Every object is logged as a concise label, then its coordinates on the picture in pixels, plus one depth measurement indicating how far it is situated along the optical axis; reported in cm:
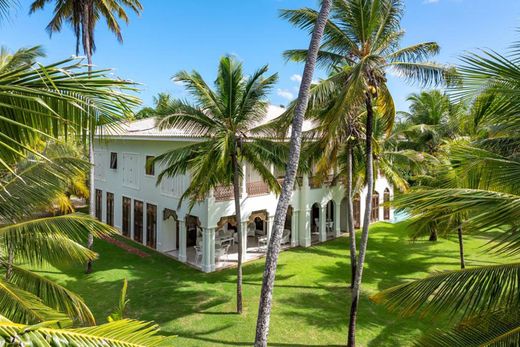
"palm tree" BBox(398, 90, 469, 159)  2384
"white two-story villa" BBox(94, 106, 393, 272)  1722
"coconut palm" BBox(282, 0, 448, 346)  1007
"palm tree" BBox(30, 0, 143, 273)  1616
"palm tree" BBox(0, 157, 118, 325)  666
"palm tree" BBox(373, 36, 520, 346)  412
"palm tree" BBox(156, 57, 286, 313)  1245
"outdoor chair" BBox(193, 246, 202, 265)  1756
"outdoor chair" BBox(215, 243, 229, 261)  1738
